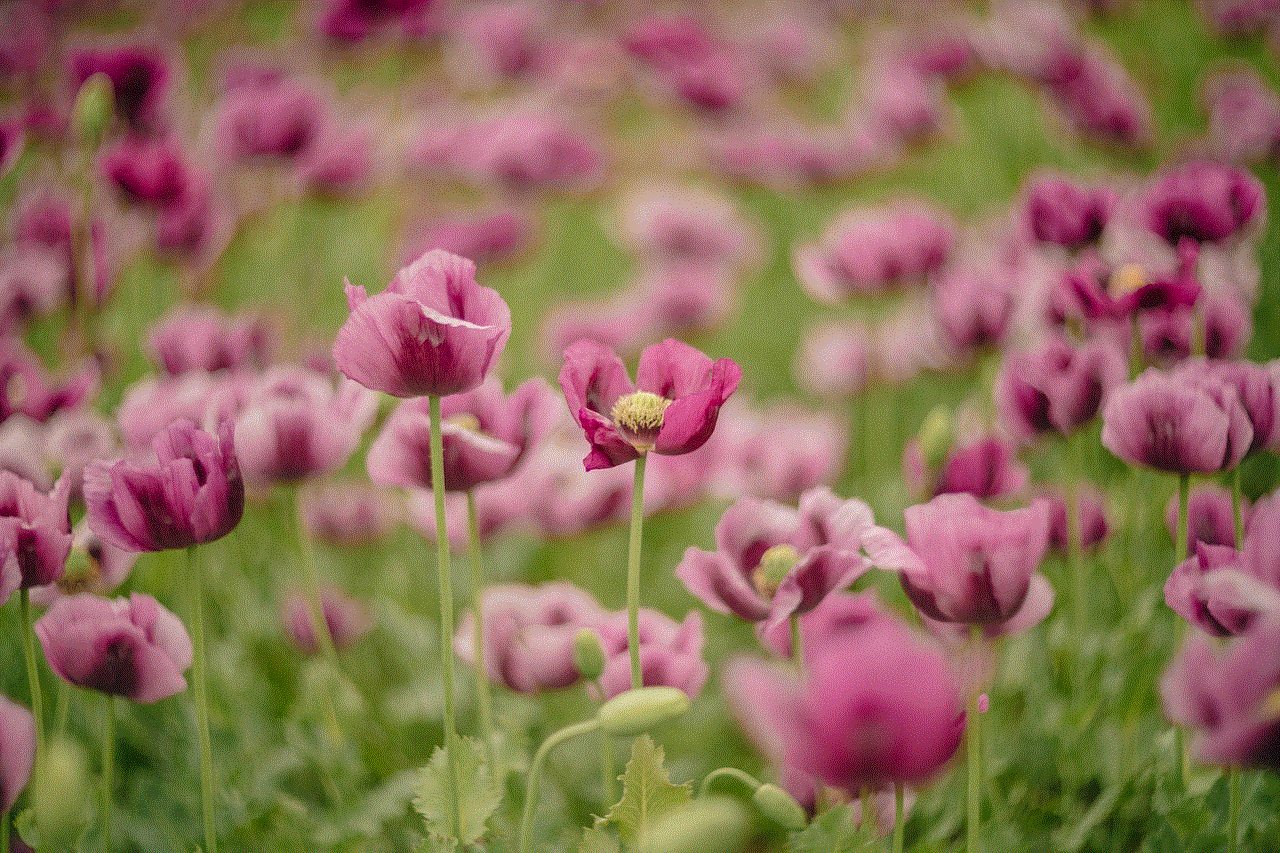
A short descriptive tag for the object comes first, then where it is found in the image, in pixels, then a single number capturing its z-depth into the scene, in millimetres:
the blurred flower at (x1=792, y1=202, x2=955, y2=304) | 3826
